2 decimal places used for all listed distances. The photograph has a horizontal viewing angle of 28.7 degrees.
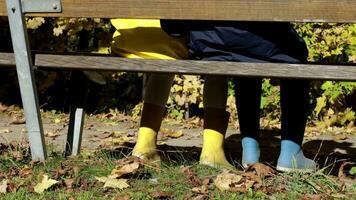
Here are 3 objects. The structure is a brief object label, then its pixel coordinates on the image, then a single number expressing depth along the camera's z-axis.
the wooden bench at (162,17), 3.12
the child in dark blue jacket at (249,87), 3.48
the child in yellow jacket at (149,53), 3.68
